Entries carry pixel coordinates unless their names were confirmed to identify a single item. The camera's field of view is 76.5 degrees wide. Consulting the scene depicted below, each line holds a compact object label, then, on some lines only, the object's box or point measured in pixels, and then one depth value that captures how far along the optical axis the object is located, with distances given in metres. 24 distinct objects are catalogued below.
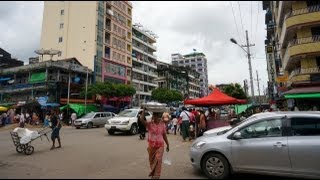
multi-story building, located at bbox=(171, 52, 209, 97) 91.56
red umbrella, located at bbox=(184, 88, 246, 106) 11.29
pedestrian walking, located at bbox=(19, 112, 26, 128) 18.78
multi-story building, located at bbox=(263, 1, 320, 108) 16.10
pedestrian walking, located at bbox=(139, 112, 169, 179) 4.55
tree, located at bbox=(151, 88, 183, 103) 43.42
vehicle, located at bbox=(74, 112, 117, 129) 19.05
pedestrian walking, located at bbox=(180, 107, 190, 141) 11.38
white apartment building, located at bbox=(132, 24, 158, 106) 45.70
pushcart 7.89
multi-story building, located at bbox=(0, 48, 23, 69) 31.76
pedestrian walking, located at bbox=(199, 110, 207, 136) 11.49
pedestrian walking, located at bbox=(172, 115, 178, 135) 14.52
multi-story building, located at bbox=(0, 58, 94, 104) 28.45
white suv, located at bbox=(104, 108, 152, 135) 13.15
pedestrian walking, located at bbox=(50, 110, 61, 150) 8.94
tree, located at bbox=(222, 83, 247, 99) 32.01
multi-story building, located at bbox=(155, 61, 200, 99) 57.51
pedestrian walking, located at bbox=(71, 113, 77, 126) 22.99
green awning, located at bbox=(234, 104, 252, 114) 24.83
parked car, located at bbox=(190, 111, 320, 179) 4.55
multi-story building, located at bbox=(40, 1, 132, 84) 35.48
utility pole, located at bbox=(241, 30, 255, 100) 18.28
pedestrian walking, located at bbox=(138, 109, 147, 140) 11.51
